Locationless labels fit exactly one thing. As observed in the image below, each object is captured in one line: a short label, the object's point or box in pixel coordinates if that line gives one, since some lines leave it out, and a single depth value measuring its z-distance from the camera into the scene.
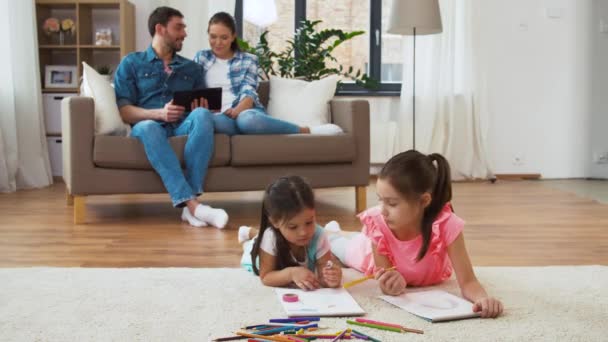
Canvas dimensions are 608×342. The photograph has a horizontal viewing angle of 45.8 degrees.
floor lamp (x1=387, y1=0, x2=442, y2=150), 4.52
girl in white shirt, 1.80
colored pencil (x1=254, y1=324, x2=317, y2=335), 1.49
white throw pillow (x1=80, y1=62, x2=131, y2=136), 3.30
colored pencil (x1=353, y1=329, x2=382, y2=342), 1.46
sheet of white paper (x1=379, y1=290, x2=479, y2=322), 1.62
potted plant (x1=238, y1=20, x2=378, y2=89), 4.66
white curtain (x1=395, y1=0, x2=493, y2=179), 5.10
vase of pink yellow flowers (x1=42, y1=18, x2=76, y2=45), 4.97
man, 3.19
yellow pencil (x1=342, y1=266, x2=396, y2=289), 1.81
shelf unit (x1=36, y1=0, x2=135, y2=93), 4.93
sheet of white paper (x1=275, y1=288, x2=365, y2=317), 1.64
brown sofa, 3.20
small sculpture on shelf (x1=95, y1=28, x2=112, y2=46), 5.02
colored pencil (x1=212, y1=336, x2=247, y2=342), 1.47
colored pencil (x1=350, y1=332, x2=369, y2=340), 1.48
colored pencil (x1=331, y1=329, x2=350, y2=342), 1.45
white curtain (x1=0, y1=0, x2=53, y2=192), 4.48
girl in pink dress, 1.73
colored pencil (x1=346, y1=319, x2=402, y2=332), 1.53
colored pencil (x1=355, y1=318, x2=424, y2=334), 1.53
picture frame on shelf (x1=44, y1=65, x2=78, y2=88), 5.04
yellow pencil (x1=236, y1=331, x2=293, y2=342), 1.43
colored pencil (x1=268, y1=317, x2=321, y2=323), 1.58
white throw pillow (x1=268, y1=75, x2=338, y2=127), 3.82
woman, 3.46
